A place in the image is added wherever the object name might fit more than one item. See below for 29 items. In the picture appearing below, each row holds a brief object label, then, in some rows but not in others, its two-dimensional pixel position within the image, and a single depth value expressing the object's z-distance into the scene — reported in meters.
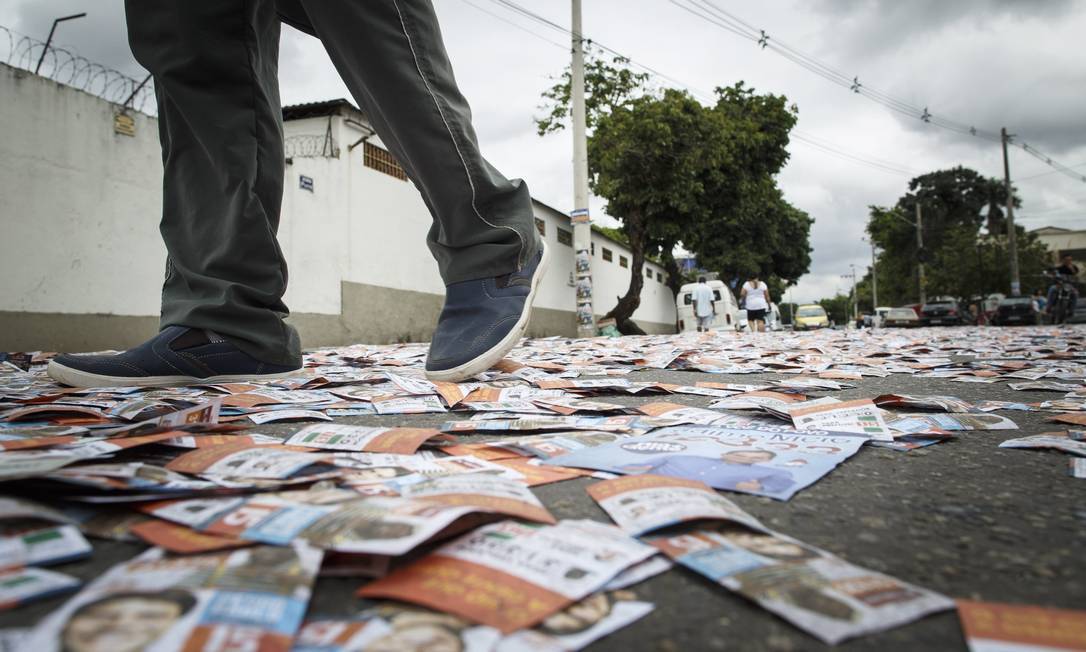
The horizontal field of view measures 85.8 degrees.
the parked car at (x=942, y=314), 18.88
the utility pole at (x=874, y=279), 46.28
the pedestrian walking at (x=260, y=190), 1.55
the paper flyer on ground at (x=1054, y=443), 0.90
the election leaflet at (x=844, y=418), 1.08
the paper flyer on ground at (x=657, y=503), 0.60
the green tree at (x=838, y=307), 73.41
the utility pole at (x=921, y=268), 30.19
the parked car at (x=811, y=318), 27.08
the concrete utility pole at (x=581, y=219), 10.16
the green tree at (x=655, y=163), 13.59
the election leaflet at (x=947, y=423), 1.11
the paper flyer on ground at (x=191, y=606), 0.37
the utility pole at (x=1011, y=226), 21.95
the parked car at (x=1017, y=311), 17.09
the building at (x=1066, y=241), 47.06
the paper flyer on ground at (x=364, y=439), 0.94
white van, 15.87
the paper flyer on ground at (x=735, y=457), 0.78
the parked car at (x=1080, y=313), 14.60
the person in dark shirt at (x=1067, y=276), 10.38
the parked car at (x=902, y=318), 22.56
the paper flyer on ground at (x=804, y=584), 0.43
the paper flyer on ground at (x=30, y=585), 0.42
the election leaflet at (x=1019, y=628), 0.40
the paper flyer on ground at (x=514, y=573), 0.44
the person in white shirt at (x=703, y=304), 12.45
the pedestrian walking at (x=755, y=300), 11.21
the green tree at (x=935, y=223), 35.25
